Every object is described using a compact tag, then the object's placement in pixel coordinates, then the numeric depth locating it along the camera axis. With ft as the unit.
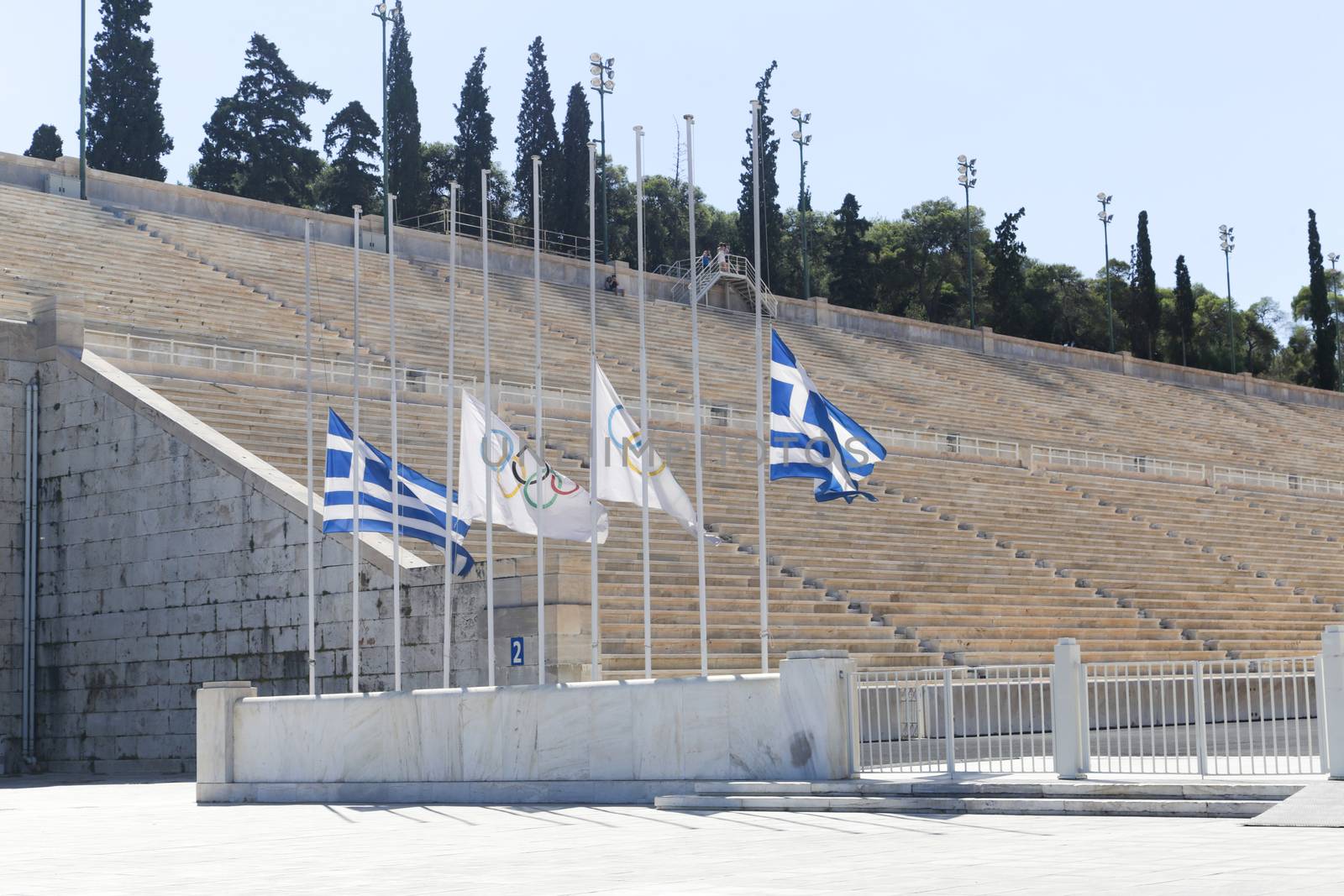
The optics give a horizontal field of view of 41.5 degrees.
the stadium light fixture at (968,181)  215.10
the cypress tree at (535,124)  220.23
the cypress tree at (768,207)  223.92
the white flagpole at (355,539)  59.67
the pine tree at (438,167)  221.46
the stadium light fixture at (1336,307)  272.04
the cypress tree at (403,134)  197.36
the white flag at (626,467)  54.19
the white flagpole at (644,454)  52.08
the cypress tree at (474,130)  217.77
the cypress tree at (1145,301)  243.19
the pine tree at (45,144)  197.77
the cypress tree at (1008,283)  238.89
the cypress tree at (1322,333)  243.60
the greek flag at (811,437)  50.80
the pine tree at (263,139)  201.87
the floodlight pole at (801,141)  215.10
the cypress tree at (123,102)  187.32
